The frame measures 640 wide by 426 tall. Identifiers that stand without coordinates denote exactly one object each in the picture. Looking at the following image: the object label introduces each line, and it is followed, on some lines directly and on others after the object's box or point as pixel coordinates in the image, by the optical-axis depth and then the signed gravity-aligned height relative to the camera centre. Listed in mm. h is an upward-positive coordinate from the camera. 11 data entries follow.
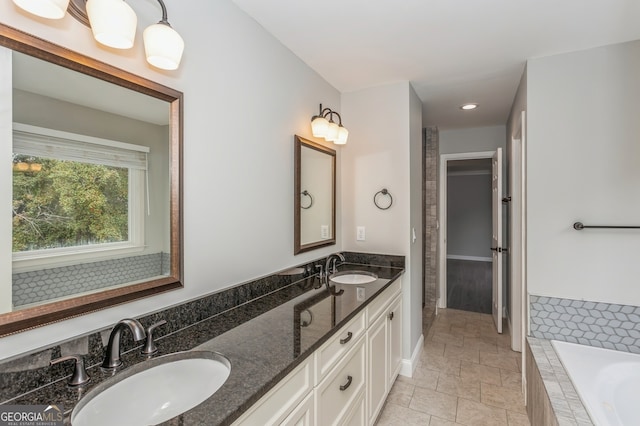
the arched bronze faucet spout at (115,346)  977 -427
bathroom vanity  868 -499
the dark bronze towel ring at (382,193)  2631 +127
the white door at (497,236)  3299 -267
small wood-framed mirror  2129 +123
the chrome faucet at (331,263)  2371 -394
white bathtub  1467 -889
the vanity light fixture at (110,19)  872 +592
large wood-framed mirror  873 +93
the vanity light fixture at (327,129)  2229 +609
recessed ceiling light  3178 +1074
